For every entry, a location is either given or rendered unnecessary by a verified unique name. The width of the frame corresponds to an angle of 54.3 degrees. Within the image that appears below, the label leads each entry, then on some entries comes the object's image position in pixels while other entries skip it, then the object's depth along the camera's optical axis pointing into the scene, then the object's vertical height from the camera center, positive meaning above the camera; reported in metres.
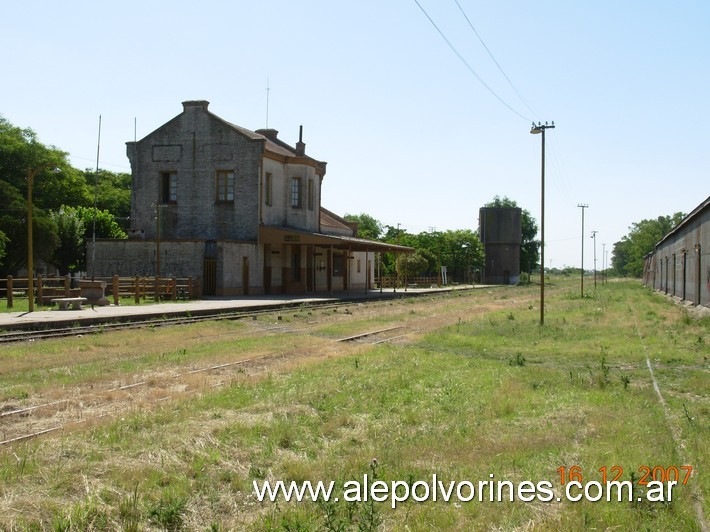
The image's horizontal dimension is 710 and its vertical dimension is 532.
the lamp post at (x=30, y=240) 21.78 +0.91
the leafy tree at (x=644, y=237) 135.39 +8.43
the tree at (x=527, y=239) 112.19 +6.13
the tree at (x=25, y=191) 44.62 +7.09
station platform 19.72 -1.41
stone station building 37.25 +4.04
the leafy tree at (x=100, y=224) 54.50 +3.71
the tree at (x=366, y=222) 125.24 +10.75
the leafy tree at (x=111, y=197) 79.25 +8.50
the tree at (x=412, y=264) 73.06 +1.11
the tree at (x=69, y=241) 50.97 +2.14
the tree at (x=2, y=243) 38.07 +1.45
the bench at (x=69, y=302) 24.05 -1.14
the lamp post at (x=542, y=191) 24.92 +3.12
